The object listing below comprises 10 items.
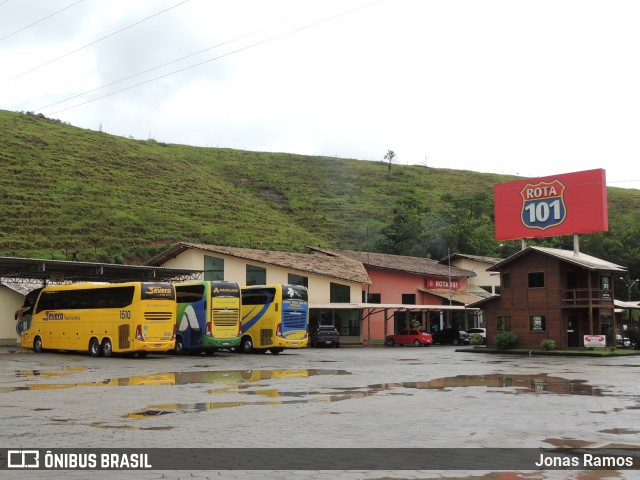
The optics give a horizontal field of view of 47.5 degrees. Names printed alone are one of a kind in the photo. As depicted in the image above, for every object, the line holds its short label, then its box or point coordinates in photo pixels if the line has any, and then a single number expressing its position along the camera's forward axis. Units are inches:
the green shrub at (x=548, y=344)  1700.3
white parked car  2341.3
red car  2122.3
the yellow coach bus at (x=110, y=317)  1264.8
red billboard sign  1788.9
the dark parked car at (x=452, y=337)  2277.3
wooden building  1764.3
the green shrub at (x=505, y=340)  1788.9
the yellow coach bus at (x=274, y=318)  1524.4
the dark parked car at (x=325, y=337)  1941.4
